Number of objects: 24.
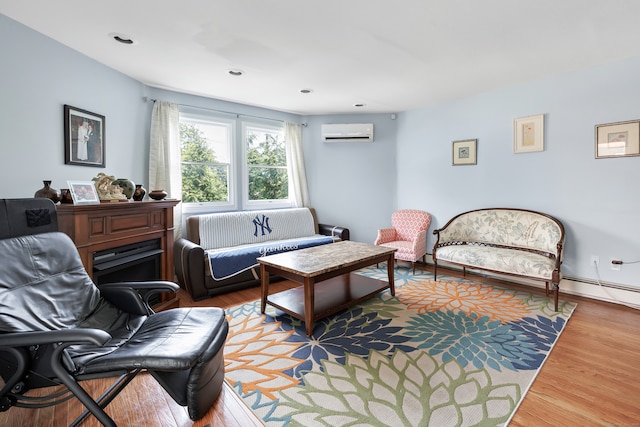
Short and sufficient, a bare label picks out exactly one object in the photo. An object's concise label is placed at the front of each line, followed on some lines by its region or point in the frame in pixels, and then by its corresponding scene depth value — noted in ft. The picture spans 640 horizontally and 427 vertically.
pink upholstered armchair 13.79
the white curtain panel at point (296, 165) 16.53
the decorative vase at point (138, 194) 9.41
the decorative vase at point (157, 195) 9.67
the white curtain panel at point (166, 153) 12.12
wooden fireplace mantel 7.22
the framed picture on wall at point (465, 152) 13.70
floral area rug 5.49
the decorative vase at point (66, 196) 7.59
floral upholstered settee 10.25
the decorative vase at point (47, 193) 7.39
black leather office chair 4.35
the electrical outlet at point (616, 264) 10.27
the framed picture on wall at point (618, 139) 9.86
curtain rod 11.97
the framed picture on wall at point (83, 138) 8.85
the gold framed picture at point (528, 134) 11.75
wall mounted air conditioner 16.30
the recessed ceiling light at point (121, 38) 8.05
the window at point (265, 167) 15.51
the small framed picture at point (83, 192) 7.45
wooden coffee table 8.34
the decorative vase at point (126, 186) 9.20
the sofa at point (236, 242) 11.05
